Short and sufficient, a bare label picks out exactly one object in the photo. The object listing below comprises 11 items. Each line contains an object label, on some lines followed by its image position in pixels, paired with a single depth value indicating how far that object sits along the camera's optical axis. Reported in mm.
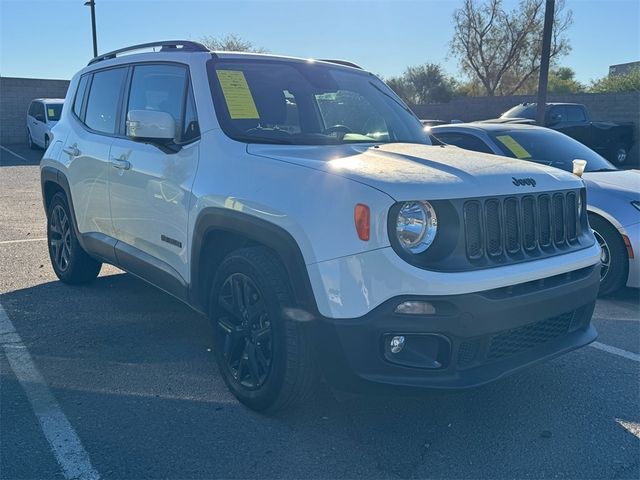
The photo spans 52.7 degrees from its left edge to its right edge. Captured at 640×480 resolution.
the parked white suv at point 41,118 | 20141
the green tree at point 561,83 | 38909
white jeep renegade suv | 2857
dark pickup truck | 17234
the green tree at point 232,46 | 35903
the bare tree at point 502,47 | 35625
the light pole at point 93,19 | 27016
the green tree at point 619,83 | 31362
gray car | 5512
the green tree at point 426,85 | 45625
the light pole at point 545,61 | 12545
